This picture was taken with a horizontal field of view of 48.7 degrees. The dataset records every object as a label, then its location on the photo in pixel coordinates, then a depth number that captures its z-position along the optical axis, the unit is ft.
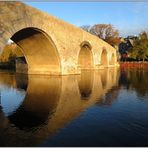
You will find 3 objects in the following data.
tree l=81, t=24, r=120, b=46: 206.29
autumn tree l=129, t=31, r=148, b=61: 163.11
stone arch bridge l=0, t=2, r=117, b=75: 45.24
